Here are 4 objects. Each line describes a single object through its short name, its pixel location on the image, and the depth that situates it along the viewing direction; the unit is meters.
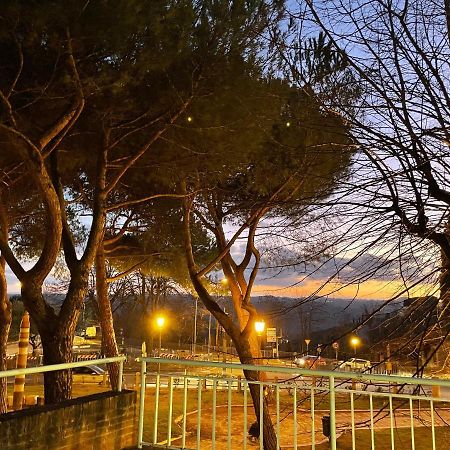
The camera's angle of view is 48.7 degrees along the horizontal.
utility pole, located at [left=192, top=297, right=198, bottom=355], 24.98
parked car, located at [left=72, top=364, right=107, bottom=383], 19.29
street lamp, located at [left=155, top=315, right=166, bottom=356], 17.95
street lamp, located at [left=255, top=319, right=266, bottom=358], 9.29
